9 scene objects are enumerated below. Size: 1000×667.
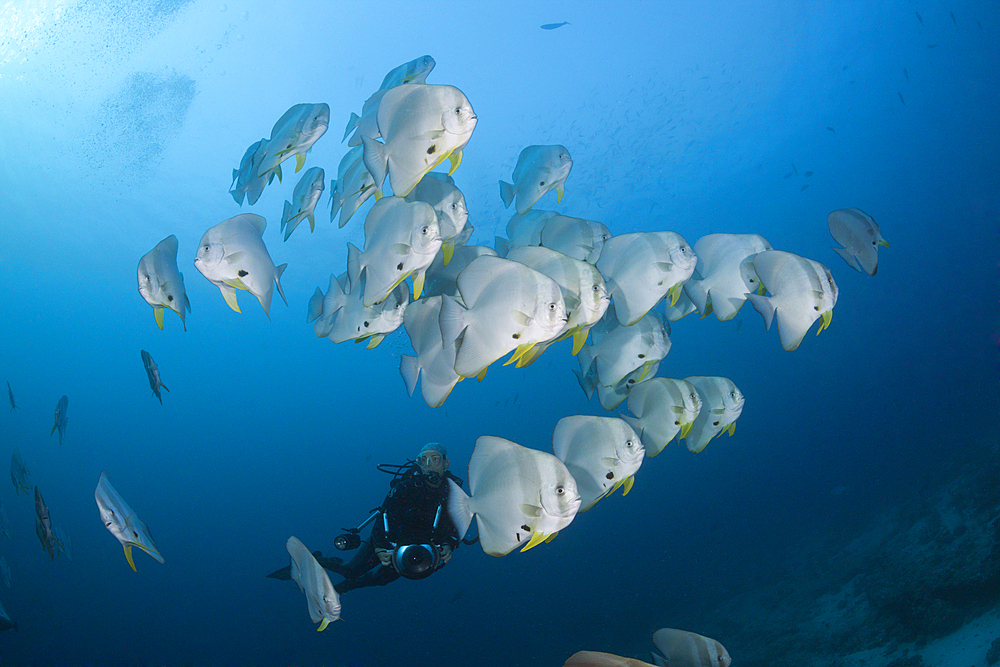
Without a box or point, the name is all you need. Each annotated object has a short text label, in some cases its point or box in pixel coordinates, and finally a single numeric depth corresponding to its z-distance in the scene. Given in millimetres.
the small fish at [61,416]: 5801
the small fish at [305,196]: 3111
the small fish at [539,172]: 3316
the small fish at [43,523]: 3719
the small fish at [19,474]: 5664
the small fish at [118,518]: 2256
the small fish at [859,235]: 3043
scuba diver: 4145
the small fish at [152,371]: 3988
